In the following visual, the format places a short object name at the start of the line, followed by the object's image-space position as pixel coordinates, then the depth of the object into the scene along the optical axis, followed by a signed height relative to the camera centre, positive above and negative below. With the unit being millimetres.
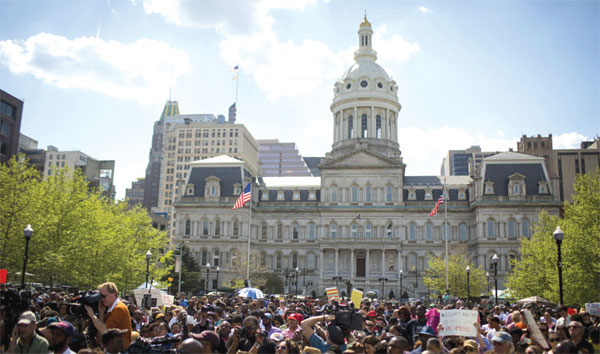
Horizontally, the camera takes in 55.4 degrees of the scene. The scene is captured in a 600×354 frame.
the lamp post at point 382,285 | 75344 -1413
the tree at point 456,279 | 61531 -260
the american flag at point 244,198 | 59588 +7458
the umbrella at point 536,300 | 35362 -1313
